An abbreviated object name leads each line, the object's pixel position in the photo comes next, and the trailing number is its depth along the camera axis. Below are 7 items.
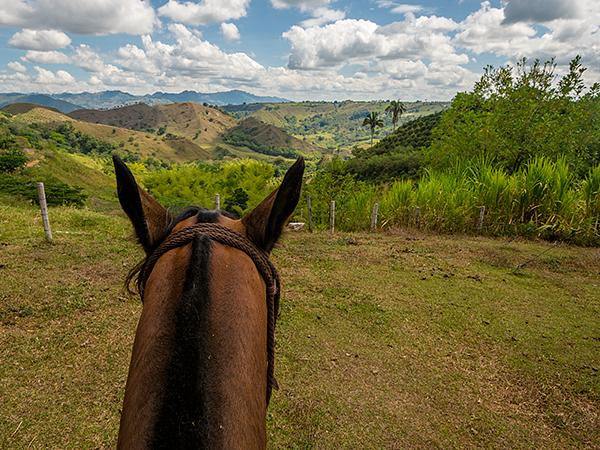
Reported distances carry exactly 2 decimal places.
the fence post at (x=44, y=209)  7.95
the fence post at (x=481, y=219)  11.00
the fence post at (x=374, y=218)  11.98
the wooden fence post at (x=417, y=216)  11.80
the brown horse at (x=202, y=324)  0.78
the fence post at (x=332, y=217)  11.96
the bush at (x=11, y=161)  21.19
